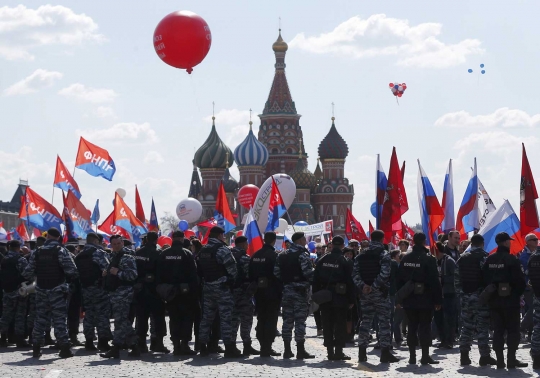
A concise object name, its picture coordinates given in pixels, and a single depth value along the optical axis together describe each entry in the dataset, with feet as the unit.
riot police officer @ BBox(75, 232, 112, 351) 56.85
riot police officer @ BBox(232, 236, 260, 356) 54.95
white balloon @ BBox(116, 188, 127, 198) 129.29
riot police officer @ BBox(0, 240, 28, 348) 60.75
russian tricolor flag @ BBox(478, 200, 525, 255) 66.69
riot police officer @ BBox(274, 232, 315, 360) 52.34
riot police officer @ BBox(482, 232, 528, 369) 46.83
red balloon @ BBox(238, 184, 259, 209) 185.10
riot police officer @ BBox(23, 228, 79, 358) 53.67
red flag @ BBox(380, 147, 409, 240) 68.33
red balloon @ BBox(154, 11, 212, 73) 73.56
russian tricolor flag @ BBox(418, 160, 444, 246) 74.33
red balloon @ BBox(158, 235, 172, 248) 100.89
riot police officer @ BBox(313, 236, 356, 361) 50.96
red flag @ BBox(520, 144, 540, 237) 60.29
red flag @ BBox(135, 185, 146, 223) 115.44
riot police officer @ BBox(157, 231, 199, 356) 54.08
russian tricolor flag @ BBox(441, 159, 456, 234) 78.02
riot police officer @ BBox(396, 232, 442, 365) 48.37
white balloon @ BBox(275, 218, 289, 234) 174.69
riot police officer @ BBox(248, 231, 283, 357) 53.52
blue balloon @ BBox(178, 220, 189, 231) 153.28
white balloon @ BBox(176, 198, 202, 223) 260.01
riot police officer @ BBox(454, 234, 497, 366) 48.55
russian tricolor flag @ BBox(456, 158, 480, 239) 77.77
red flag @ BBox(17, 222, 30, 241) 123.57
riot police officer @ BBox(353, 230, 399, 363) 49.85
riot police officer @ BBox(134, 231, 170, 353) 55.72
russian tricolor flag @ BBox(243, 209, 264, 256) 69.00
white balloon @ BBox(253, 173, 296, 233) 91.91
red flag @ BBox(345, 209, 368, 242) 117.19
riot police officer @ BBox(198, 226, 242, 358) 53.57
